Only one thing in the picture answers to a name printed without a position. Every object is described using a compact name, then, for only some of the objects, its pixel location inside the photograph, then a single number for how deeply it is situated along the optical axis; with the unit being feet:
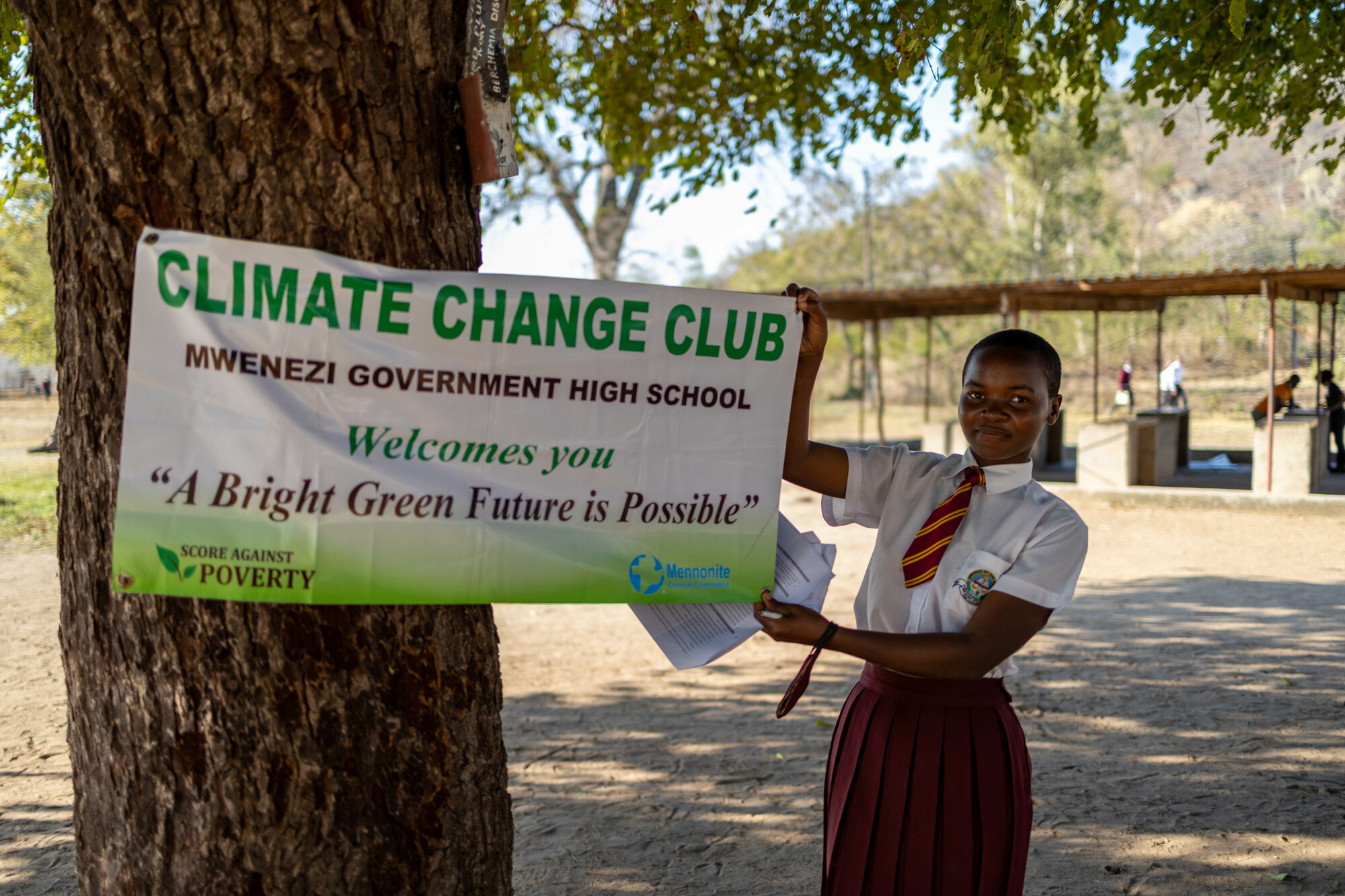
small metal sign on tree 6.24
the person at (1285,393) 51.49
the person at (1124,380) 82.68
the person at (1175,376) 75.72
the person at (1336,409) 50.34
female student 6.86
